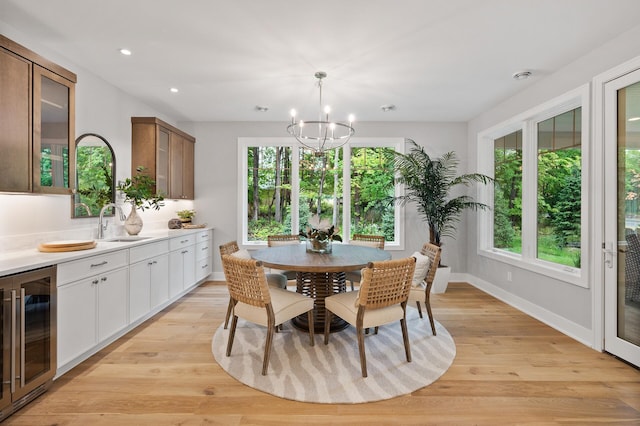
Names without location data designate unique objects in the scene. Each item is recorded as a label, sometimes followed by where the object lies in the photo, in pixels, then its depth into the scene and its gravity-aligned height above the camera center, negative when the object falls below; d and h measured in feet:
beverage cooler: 5.99 -2.53
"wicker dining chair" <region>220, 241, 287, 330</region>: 10.13 -2.24
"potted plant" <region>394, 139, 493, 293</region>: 14.60 +1.02
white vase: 11.87 -0.40
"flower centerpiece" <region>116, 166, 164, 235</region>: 11.63 +0.65
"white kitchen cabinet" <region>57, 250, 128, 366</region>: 7.38 -2.37
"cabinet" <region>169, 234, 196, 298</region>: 12.64 -2.20
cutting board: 8.02 -0.88
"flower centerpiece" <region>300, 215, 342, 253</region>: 10.36 -0.75
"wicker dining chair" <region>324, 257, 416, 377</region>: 7.36 -2.15
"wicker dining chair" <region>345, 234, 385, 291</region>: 12.91 -1.21
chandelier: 16.90 +4.34
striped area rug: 7.02 -3.92
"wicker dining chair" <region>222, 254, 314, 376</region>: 7.55 -2.33
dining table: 8.75 -1.39
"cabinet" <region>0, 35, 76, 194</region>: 6.88 +2.17
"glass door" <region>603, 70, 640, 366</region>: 8.17 -0.12
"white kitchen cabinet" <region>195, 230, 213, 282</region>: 15.19 -2.14
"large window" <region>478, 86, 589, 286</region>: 10.42 +0.91
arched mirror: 10.41 +1.31
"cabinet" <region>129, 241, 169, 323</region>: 10.06 -2.30
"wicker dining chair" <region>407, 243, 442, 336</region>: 9.88 -2.24
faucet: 10.76 -0.20
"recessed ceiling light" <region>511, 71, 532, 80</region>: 10.73 +4.79
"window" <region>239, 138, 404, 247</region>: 17.17 +1.37
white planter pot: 14.38 -3.10
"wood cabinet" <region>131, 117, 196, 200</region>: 13.21 +2.63
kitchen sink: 10.79 -0.97
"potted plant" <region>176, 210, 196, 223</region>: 15.99 -0.13
